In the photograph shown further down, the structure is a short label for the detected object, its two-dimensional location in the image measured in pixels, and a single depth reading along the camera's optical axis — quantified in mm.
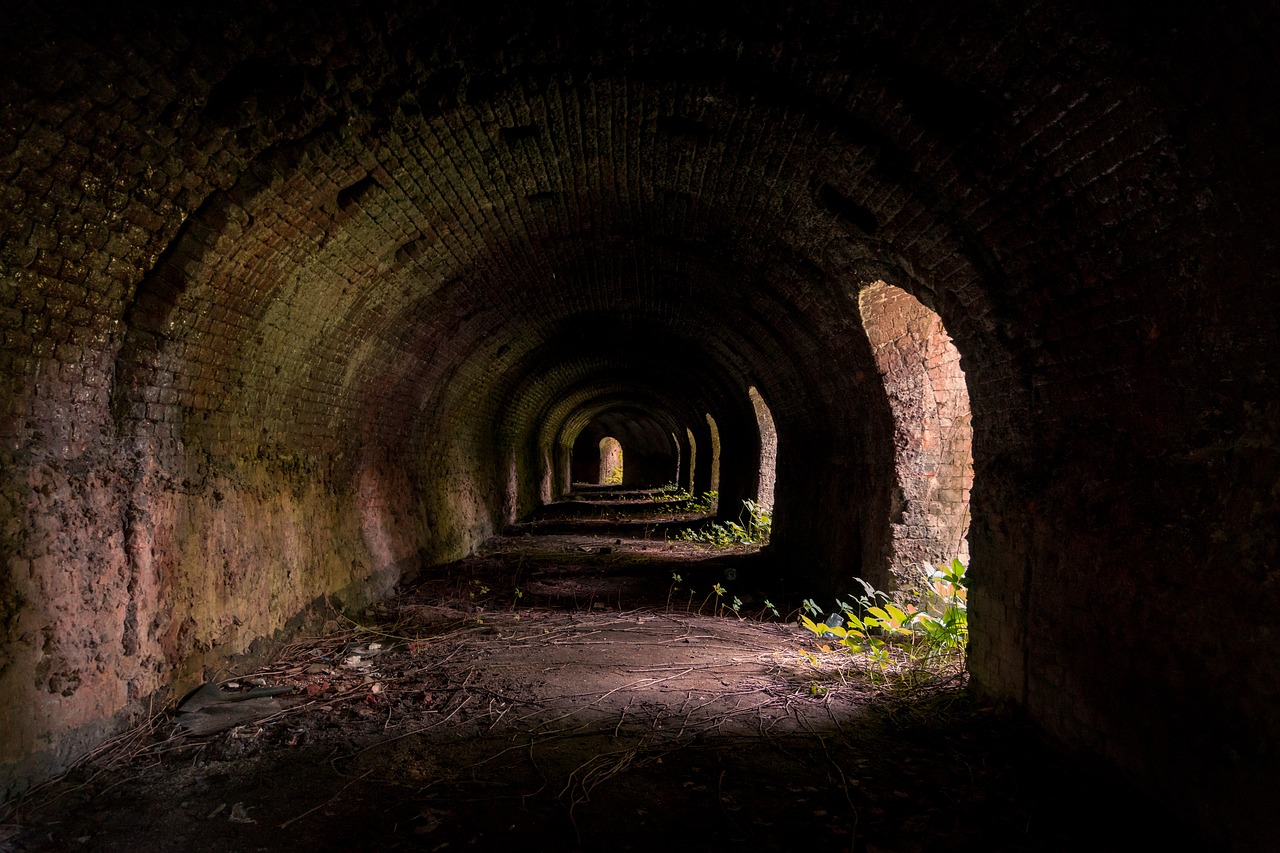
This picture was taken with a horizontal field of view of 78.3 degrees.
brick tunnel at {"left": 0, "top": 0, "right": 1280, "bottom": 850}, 2811
